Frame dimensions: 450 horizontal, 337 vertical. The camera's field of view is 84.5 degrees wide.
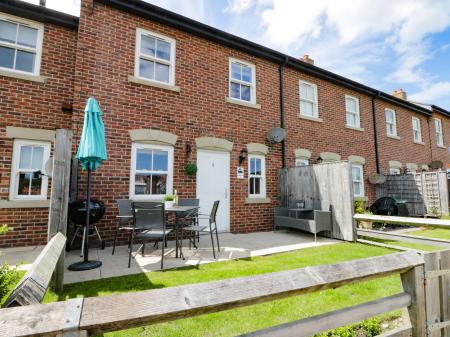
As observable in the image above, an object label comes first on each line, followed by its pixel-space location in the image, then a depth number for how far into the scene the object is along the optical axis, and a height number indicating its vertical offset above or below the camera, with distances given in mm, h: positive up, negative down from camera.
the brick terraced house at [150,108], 5750 +2387
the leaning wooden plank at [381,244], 5416 -1197
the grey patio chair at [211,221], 4942 -558
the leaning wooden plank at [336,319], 1312 -736
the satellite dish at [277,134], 8252 +1957
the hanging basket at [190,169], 6750 +650
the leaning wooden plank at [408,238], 4409 -921
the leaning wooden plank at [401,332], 1673 -947
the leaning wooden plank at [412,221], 3384 -439
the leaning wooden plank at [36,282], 1104 -495
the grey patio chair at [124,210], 5332 -376
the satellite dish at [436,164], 14109 +1676
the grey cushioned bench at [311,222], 6660 -816
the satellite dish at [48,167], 5520 +563
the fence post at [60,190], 3209 +32
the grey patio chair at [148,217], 4359 -431
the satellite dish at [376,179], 10961 +639
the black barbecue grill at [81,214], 5082 -445
